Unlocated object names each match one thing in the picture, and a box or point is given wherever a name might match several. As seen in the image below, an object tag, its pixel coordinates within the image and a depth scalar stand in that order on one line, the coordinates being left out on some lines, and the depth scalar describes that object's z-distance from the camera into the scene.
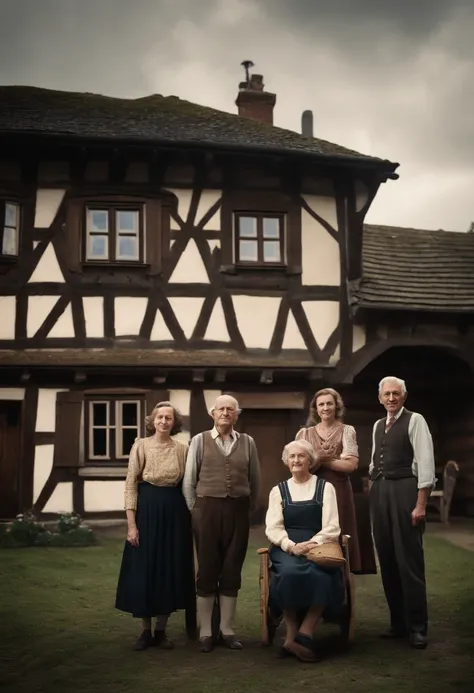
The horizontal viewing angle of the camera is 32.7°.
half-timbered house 12.04
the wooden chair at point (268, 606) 5.44
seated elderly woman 5.12
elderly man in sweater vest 5.50
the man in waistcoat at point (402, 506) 5.59
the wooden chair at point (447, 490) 12.92
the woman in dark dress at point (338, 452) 5.82
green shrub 10.80
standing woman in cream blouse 5.50
